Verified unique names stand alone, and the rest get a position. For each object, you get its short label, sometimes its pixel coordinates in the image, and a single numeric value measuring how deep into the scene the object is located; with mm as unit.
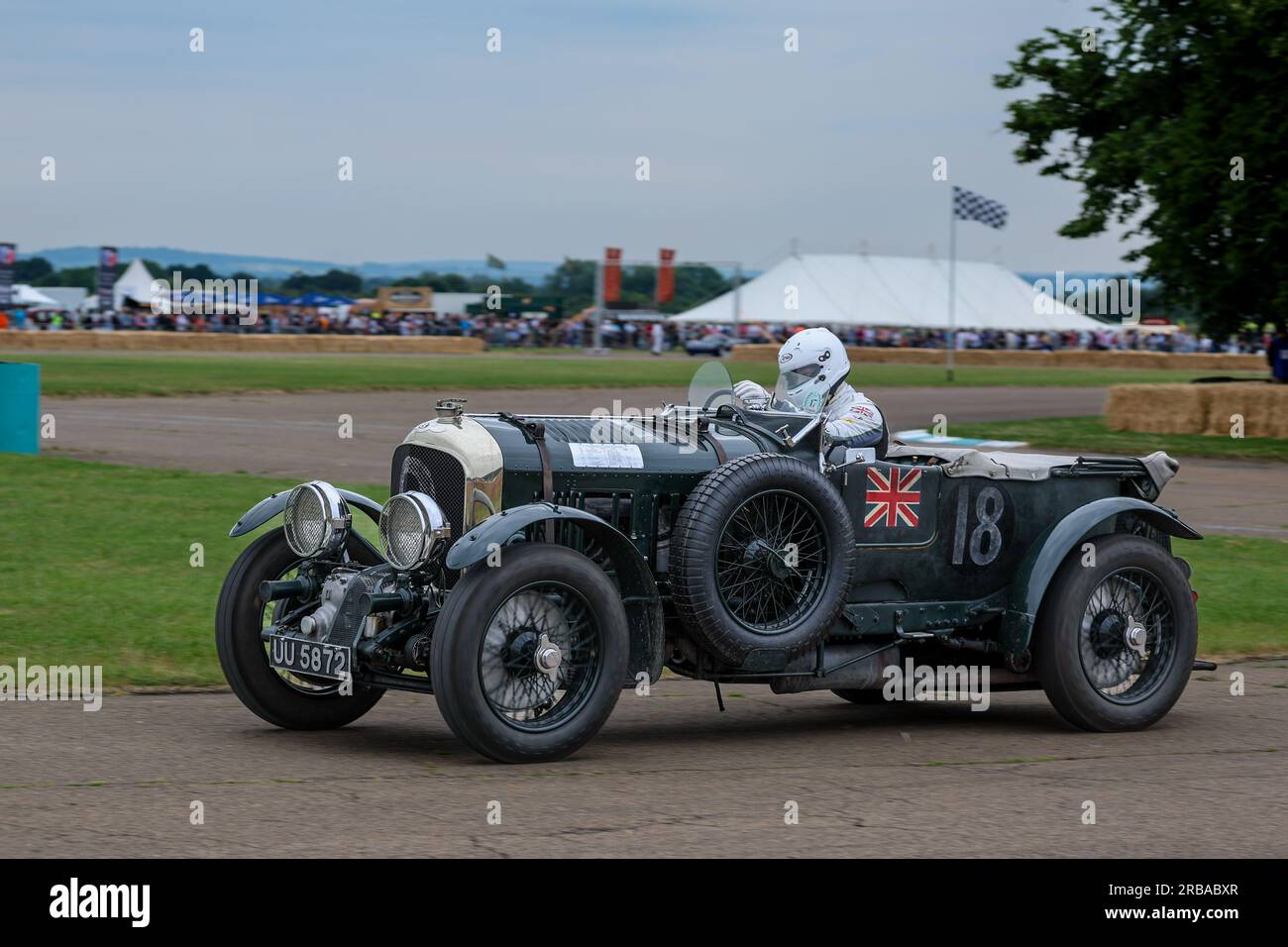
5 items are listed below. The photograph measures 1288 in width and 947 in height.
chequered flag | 42062
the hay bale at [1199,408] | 25734
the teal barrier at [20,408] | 18078
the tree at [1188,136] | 23453
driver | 7227
